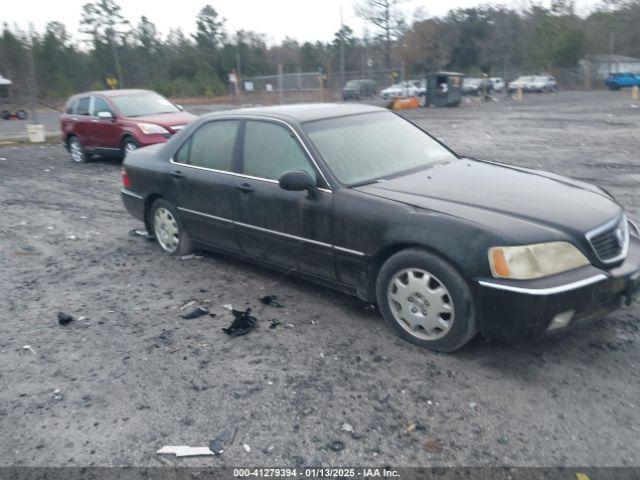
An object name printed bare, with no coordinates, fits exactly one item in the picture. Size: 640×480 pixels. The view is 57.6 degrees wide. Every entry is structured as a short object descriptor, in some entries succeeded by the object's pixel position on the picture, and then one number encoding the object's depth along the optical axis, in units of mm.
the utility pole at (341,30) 51019
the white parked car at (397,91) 33812
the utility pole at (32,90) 17655
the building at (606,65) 51781
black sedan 3523
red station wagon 11695
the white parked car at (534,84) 47031
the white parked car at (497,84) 46125
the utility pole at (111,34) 53422
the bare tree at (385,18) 51469
